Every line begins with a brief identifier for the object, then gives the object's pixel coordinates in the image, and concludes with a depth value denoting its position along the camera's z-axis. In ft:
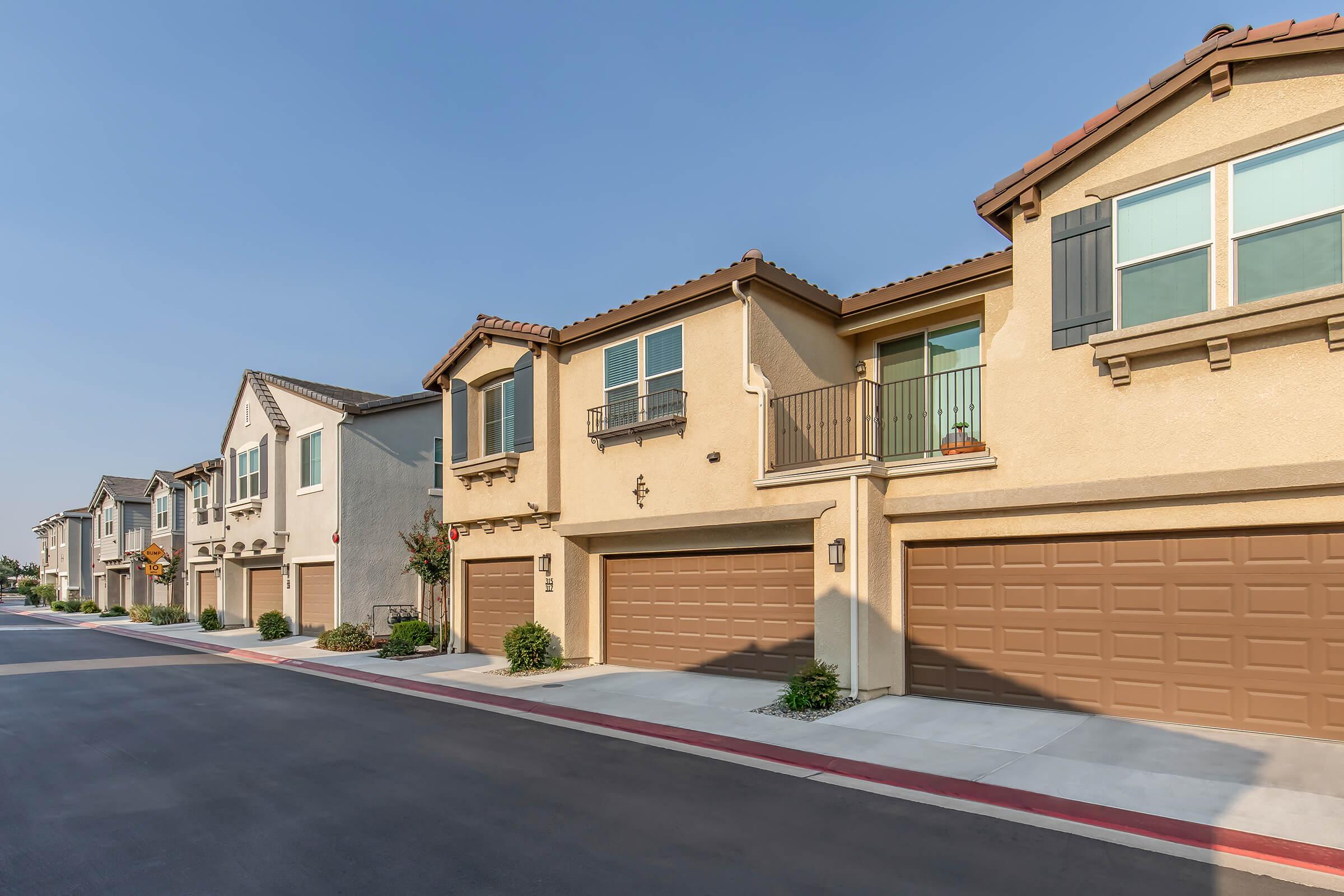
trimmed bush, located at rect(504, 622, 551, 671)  49.67
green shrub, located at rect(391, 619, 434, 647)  60.49
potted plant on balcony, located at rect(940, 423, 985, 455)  36.47
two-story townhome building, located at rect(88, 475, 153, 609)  143.33
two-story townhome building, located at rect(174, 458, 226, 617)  105.60
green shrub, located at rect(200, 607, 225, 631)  94.89
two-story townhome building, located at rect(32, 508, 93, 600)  178.70
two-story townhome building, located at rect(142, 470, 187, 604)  125.59
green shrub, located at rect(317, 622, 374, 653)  66.08
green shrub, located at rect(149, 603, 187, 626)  110.11
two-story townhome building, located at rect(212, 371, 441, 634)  74.08
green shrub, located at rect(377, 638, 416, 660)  59.98
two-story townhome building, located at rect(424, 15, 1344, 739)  28.04
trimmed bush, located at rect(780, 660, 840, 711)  34.83
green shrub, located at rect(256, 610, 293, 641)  78.33
